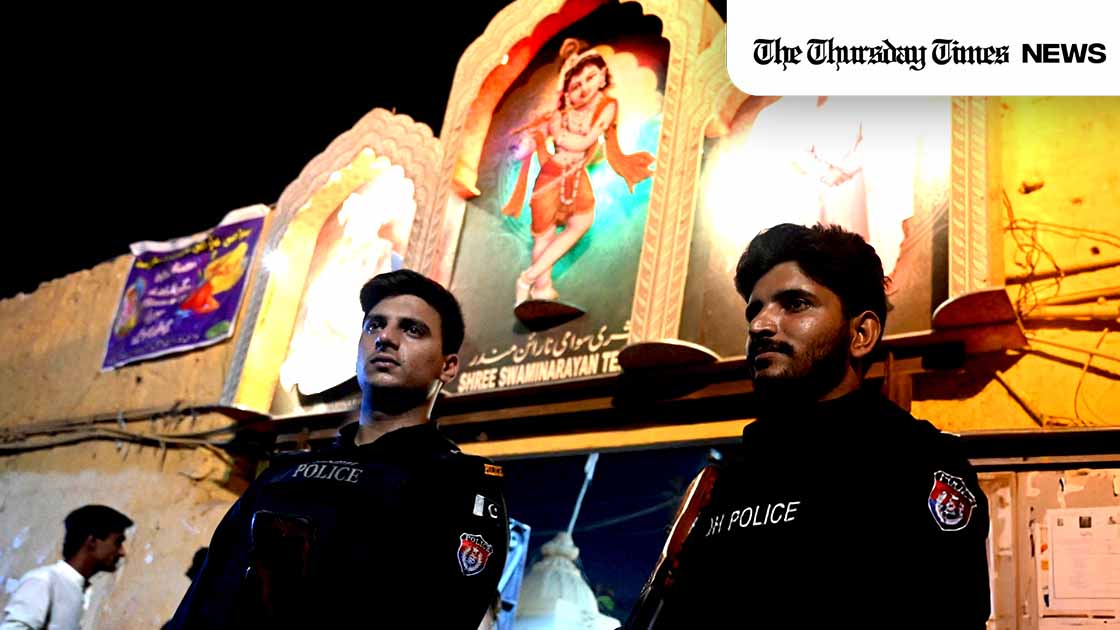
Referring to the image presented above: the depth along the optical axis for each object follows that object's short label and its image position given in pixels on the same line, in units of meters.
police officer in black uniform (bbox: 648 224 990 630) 1.77
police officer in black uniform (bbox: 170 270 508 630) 2.53
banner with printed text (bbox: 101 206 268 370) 8.23
